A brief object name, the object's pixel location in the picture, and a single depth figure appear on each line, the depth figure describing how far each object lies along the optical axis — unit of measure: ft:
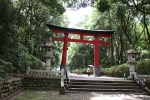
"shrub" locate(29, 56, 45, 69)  48.69
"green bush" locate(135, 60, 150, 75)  51.47
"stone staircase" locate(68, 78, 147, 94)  34.63
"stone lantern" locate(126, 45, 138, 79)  43.62
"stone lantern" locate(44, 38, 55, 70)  41.63
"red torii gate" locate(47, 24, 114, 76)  54.46
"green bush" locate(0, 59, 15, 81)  18.93
